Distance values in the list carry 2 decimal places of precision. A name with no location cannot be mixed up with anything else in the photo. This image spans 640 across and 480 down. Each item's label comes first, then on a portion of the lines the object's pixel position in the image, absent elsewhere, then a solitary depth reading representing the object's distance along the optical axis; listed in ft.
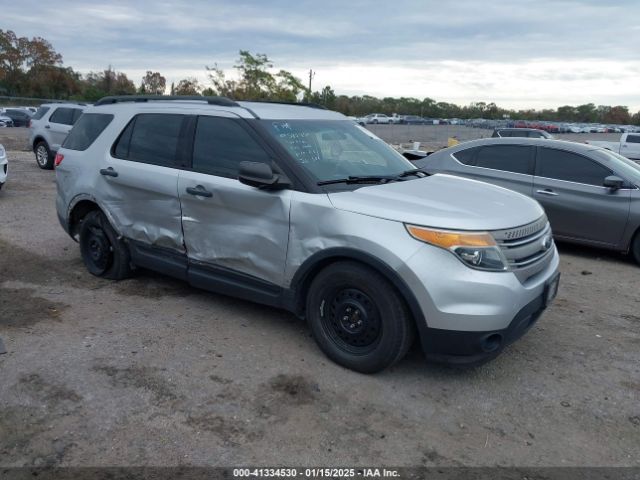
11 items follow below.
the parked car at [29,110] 131.02
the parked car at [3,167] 32.66
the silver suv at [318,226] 11.73
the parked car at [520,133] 75.15
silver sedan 23.75
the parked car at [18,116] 124.36
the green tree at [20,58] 231.71
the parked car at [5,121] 119.65
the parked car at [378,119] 216.74
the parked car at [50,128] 46.44
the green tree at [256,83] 95.14
